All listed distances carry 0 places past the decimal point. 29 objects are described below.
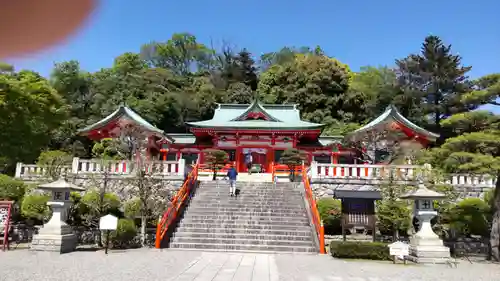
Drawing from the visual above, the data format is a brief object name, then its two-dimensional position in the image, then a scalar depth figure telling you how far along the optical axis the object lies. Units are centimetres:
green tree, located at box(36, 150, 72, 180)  1750
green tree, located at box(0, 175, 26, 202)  1511
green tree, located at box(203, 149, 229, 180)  2198
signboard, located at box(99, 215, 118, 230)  1120
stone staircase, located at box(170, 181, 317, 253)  1297
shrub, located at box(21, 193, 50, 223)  1451
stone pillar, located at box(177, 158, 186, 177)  1806
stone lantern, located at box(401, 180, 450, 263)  1088
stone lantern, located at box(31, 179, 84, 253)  1149
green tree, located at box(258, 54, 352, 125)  4288
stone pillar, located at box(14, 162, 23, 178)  1927
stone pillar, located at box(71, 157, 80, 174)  1842
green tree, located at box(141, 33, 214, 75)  6131
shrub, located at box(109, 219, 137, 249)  1270
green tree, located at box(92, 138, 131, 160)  2505
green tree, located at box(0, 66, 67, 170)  1761
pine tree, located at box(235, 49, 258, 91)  5488
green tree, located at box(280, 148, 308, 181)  2140
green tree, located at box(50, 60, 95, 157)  3941
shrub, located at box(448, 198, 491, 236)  1387
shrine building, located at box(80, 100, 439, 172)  2597
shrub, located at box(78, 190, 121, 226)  1383
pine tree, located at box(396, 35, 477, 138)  3816
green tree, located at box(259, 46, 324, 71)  6197
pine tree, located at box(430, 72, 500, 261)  1122
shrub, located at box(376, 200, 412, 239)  1322
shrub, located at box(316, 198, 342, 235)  1497
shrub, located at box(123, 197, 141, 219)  1416
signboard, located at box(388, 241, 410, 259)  1001
